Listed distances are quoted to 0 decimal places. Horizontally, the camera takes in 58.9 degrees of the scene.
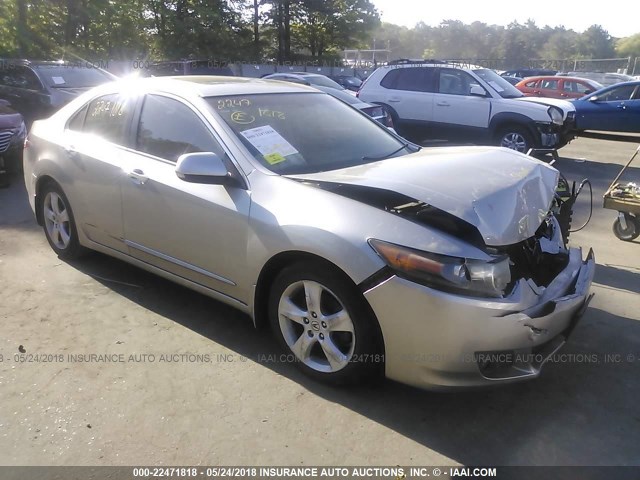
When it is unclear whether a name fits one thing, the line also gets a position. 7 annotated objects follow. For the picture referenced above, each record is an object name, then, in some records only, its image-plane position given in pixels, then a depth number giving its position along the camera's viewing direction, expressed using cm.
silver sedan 267
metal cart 527
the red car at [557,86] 1797
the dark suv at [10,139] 818
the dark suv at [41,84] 1061
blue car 1296
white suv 1023
